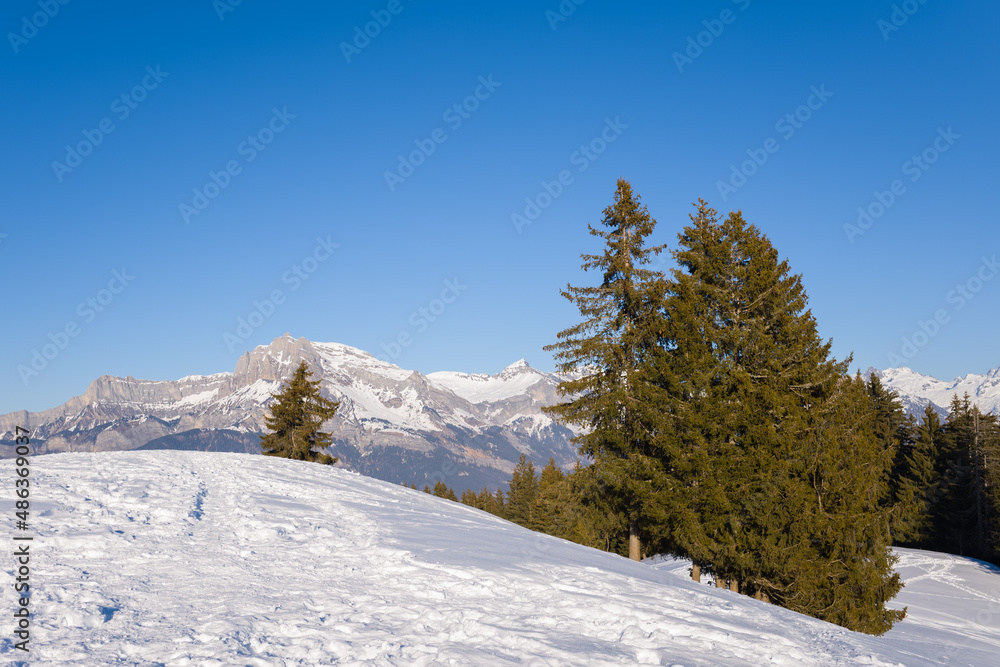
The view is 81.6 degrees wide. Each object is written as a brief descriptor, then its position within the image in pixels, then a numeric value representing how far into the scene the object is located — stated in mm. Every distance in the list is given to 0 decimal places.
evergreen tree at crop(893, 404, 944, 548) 53406
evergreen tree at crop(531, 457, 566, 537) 62875
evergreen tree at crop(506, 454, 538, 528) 89750
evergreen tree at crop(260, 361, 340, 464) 41312
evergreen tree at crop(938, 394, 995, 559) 50375
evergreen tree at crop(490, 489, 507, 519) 97750
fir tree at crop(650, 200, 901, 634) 18547
